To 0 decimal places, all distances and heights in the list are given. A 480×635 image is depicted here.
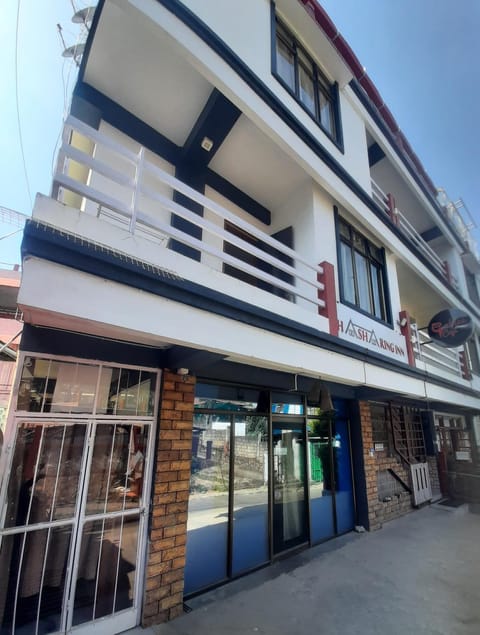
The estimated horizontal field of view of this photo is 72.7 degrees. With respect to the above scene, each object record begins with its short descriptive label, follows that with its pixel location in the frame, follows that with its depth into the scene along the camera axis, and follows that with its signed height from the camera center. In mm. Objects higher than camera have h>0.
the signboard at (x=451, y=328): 7714 +2238
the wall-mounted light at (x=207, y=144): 4371 +3588
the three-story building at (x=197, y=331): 2717 +807
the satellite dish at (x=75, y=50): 4017 +4366
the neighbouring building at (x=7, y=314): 3244 +1319
